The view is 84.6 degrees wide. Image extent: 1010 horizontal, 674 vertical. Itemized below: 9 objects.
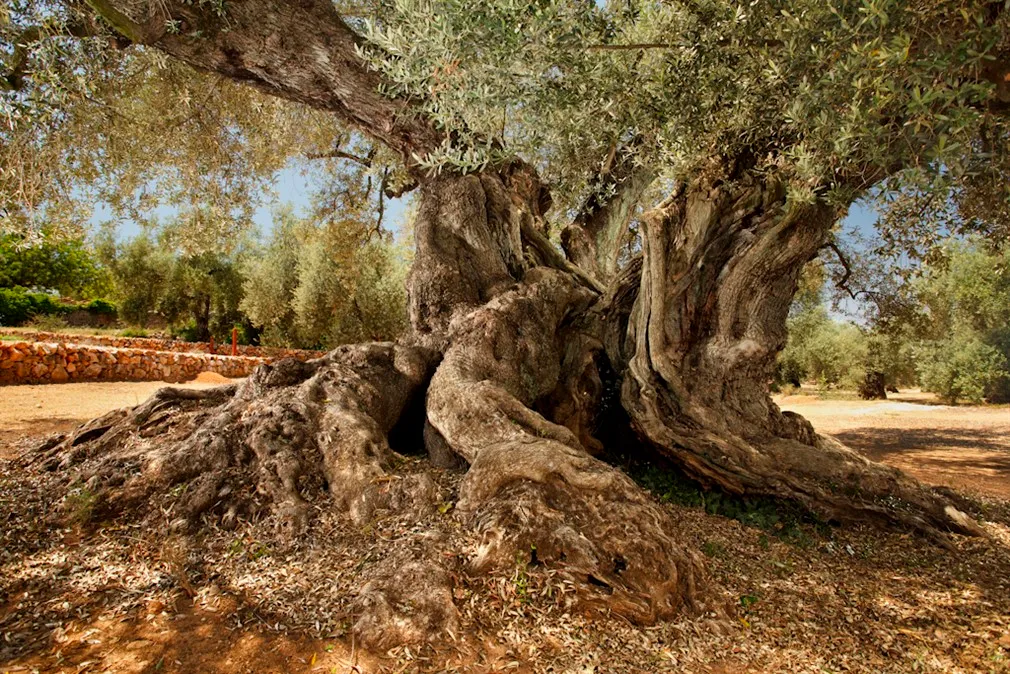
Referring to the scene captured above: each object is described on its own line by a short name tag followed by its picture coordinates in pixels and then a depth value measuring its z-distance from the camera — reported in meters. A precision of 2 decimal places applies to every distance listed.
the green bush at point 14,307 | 28.00
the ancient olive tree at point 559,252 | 3.65
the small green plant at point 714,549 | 4.19
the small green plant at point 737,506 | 4.98
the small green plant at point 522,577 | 3.10
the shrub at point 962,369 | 21.30
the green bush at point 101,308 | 33.59
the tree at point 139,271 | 28.33
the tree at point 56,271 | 31.75
